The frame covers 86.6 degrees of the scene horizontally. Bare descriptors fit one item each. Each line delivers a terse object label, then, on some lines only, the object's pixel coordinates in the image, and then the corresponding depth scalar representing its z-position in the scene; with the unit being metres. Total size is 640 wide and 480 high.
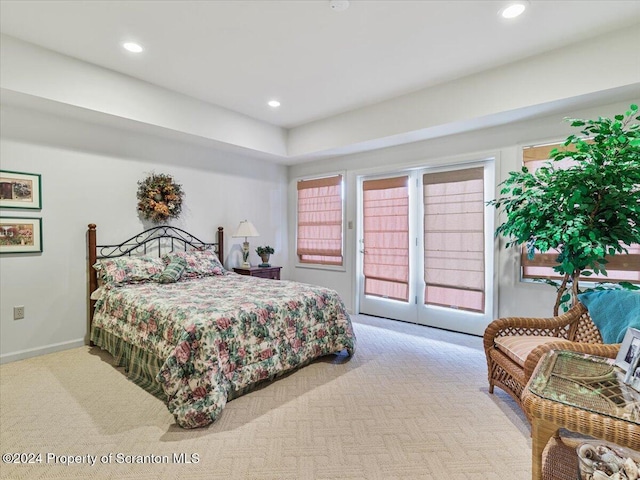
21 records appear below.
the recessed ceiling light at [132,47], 2.89
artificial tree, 2.33
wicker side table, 1.24
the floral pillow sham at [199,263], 3.94
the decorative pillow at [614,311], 1.99
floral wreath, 4.01
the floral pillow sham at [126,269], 3.39
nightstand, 4.76
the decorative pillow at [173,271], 3.57
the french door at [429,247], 3.93
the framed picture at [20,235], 3.13
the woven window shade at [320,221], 5.23
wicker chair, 2.25
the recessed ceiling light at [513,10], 2.36
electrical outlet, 3.21
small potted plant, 5.06
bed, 2.18
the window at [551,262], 3.02
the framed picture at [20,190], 3.12
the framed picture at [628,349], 1.56
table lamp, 4.69
